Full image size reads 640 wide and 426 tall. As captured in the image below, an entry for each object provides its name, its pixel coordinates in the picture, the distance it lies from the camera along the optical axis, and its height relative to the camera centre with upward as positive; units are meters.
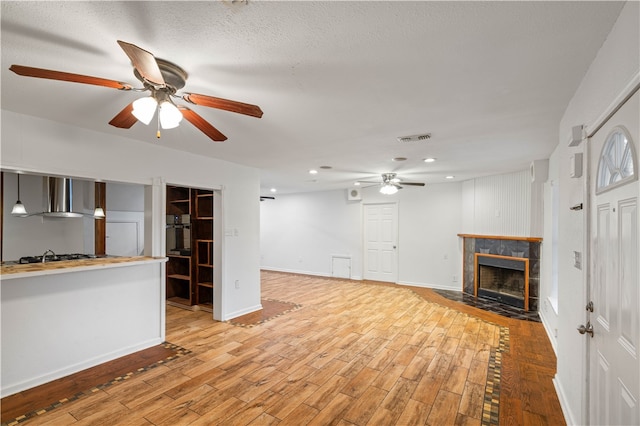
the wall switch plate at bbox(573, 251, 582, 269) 1.96 -0.32
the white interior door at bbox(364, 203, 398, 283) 7.34 -0.75
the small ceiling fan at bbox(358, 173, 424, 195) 5.49 +0.54
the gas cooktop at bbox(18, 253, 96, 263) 3.80 -0.64
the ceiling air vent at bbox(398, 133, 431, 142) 3.16 +0.81
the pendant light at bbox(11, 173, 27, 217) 4.46 +0.03
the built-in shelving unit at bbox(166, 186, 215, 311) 5.18 -0.65
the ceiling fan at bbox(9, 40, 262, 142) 1.43 +0.66
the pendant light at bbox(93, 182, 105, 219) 5.46 -0.03
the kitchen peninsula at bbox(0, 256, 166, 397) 2.57 -1.04
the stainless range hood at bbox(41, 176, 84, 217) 4.89 +0.25
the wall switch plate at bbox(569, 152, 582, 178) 1.90 +0.31
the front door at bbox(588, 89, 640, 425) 1.22 -0.28
